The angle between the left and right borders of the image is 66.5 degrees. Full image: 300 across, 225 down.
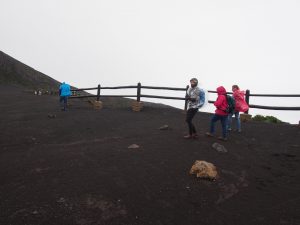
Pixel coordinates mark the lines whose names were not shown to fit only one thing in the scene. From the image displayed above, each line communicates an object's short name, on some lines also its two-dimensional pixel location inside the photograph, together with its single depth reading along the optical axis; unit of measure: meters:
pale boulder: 5.16
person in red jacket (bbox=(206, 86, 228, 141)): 7.15
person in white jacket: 6.98
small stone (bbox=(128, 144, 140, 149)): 6.52
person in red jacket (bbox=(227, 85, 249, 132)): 8.35
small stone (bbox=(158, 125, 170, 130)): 8.45
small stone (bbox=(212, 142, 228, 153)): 6.55
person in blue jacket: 12.05
